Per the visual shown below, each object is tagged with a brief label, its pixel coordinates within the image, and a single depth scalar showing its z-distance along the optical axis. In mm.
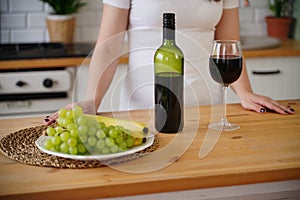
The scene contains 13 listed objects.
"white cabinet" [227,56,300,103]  2807
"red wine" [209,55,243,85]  1412
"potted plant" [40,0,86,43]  2950
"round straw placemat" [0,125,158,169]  1202
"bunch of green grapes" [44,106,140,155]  1188
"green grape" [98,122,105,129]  1202
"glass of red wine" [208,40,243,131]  1412
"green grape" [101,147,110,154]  1198
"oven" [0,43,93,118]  2562
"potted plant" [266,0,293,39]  3219
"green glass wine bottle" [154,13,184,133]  1379
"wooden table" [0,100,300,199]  1093
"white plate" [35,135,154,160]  1192
